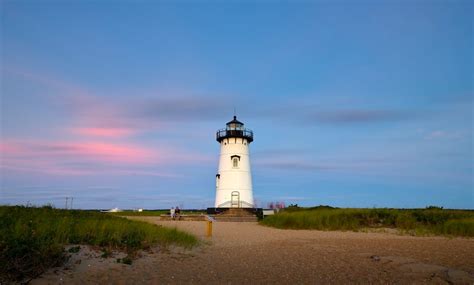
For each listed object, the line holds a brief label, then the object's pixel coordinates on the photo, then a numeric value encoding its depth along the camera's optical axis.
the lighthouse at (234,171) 45.62
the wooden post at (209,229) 22.48
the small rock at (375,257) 13.55
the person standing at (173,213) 41.39
